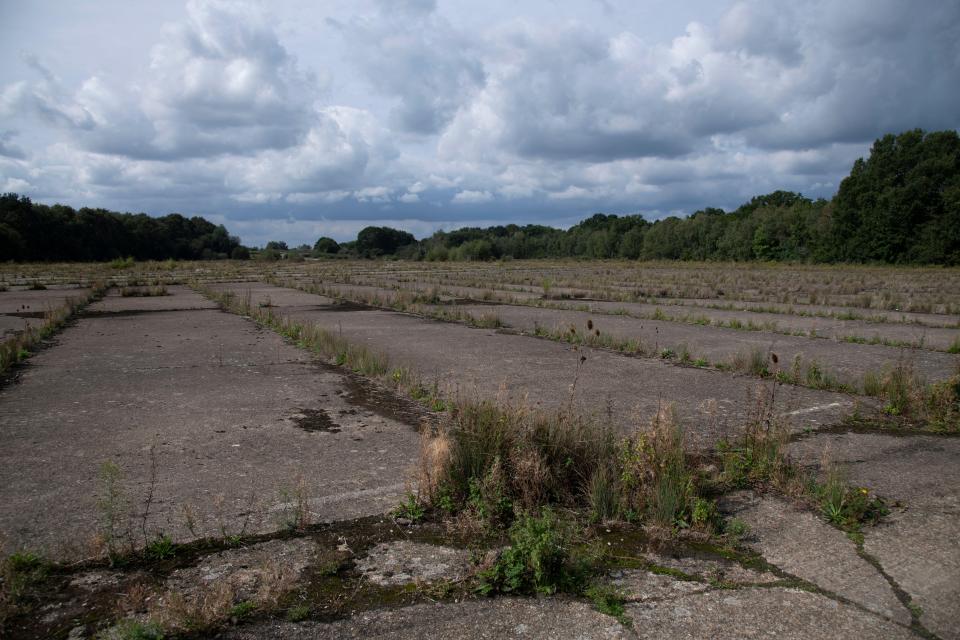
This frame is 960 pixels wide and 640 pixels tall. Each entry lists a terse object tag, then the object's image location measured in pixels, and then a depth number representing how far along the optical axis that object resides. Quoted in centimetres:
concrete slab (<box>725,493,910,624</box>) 348
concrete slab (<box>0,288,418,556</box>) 446
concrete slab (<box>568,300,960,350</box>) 1423
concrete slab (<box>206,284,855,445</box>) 739
